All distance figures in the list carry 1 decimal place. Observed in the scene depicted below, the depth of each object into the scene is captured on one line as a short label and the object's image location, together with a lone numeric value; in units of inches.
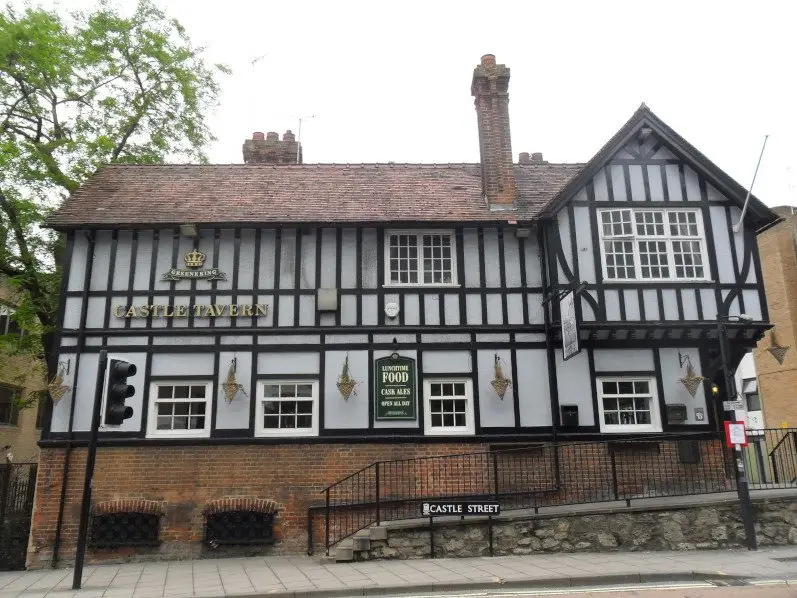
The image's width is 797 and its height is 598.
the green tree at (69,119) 617.0
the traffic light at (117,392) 374.3
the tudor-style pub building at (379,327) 483.5
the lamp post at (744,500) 395.2
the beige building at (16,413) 966.4
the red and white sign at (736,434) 403.5
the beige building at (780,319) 952.9
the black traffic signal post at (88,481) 362.6
